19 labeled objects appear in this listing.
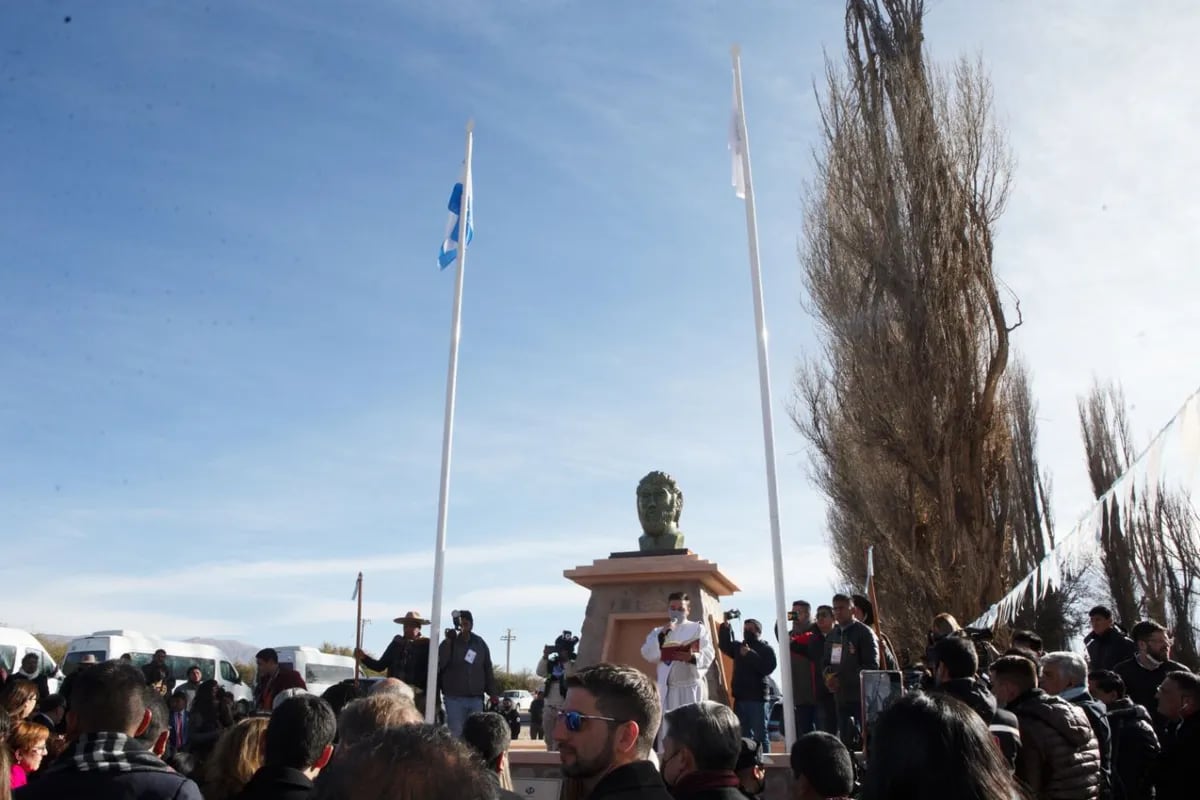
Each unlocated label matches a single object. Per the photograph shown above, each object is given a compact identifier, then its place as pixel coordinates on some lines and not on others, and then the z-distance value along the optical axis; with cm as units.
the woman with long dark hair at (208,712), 920
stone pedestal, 1202
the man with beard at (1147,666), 762
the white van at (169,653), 2108
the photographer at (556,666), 1273
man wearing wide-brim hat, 1088
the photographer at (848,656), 898
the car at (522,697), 4353
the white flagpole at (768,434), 930
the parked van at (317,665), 2655
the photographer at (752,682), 1084
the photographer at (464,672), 1070
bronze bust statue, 1303
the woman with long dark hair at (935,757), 214
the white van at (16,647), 1869
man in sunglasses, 341
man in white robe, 948
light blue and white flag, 1295
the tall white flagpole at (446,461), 1041
